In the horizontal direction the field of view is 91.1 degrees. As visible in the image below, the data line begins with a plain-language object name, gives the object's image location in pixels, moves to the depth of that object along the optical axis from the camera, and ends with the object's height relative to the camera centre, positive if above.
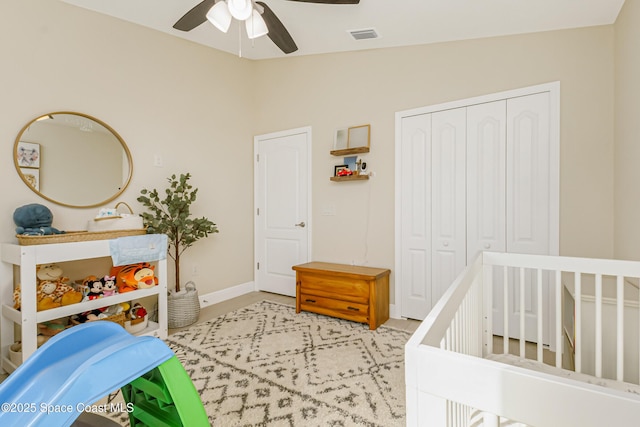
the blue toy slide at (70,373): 0.65 -0.40
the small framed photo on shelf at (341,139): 3.41 +0.80
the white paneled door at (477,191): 2.49 +0.18
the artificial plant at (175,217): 2.88 -0.05
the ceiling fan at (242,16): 1.87 +1.28
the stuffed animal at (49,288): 2.12 -0.53
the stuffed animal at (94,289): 2.32 -0.58
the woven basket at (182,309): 2.92 -0.91
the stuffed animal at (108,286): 2.39 -0.57
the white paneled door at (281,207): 3.78 +0.06
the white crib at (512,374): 0.49 -0.32
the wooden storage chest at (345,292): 2.88 -0.77
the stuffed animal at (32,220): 2.16 -0.06
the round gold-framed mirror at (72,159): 2.35 +0.43
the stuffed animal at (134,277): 2.53 -0.54
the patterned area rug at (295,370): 1.68 -1.07
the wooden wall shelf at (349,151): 3.26 +0.65
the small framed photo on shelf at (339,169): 3.37 +0.47
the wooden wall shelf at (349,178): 3.26 +0.37
